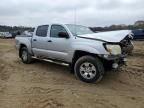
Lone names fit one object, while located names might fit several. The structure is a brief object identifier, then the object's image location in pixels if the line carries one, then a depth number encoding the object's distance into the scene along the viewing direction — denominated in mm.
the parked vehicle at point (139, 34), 13178
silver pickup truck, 3134
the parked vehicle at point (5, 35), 21011
